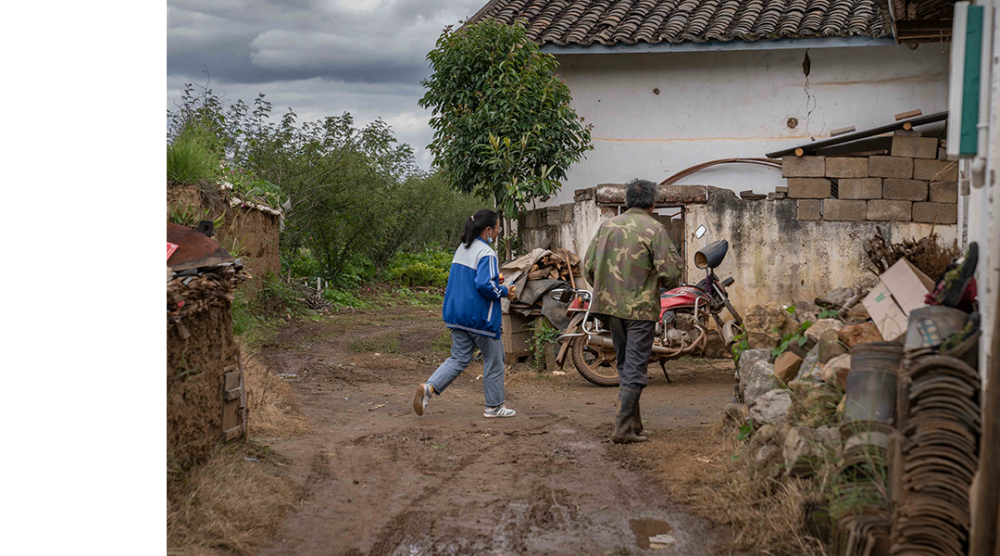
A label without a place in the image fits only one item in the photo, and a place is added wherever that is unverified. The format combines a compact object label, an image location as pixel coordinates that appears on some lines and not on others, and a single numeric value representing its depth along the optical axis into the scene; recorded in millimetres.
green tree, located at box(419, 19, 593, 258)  11102
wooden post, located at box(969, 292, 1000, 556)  2863
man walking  6184
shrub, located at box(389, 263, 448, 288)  23078
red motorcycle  8828
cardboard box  4273
